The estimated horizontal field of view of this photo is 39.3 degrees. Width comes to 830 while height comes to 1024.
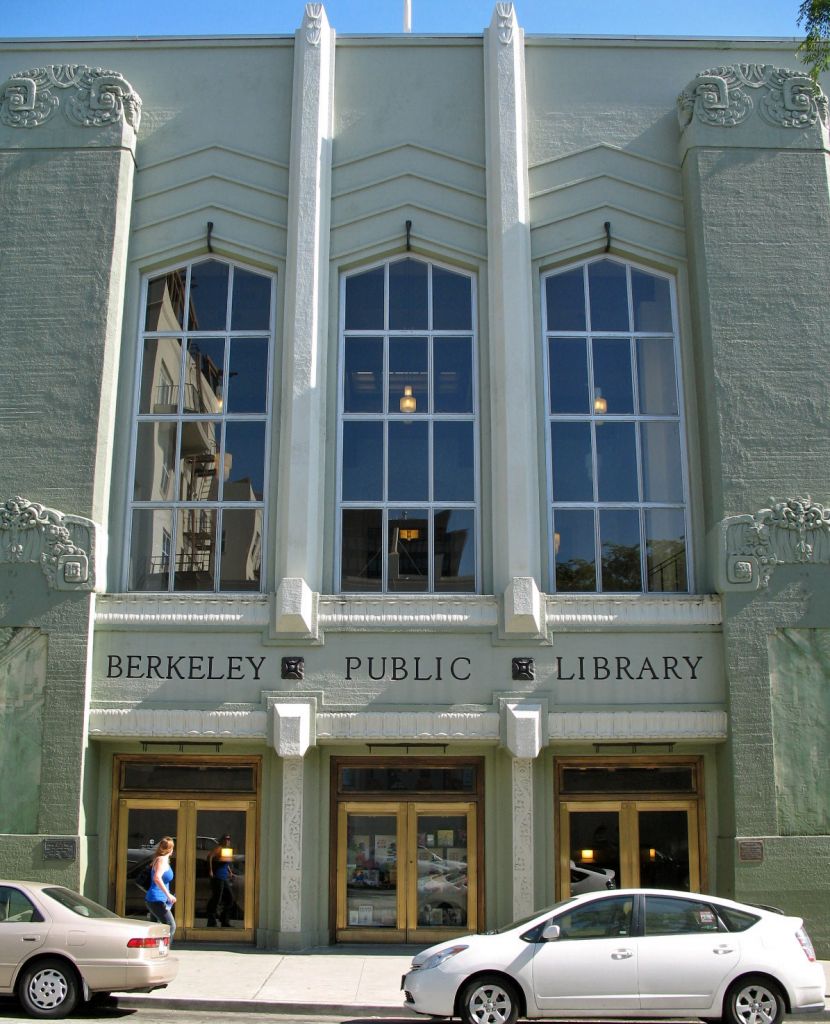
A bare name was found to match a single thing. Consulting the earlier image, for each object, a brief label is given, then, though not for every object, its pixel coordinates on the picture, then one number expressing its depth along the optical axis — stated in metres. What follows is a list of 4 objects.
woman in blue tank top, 14.45
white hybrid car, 11.01
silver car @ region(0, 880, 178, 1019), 11.65
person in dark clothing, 16.19
